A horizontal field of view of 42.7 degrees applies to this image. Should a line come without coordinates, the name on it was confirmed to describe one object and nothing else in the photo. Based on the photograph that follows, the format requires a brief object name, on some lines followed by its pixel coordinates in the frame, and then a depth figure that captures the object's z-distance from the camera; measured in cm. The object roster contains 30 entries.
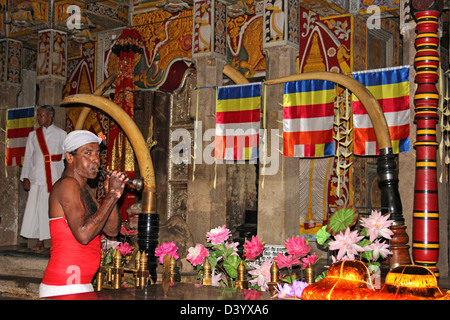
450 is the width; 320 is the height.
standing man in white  996
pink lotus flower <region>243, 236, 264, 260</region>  454
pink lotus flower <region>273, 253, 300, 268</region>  425
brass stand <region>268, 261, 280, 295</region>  385
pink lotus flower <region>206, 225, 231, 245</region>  464
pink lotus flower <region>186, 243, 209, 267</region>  455
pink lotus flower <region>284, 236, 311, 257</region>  432
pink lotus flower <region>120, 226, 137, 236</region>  705
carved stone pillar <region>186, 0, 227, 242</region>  933
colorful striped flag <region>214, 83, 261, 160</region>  863
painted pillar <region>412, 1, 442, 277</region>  503
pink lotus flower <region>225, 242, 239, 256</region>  462
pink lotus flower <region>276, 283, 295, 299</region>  318
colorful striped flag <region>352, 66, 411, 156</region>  731
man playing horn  374
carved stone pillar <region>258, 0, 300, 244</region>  850
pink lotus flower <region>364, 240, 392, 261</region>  402
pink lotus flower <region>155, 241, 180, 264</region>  474
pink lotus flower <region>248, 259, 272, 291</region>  428
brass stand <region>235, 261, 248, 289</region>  411
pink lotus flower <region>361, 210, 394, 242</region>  412
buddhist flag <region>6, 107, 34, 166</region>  1120
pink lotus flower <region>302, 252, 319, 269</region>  432
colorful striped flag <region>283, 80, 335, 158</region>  790
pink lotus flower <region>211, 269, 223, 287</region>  435
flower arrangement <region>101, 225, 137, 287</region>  499
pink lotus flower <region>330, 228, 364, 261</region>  391
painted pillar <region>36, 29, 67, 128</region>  1141
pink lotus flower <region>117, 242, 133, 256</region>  539
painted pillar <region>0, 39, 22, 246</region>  1172
